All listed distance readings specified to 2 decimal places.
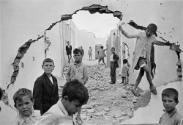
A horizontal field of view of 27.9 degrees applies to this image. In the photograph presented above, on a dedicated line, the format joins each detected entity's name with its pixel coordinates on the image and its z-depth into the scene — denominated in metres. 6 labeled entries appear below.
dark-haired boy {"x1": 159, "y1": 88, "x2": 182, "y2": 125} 3.38
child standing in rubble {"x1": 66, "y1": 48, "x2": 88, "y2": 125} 3.91
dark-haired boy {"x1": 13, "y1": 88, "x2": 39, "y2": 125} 3.19
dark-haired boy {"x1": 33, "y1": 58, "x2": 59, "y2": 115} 3.83
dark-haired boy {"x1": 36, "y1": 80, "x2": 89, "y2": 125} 2.25
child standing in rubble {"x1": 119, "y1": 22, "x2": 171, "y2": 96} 3.96
